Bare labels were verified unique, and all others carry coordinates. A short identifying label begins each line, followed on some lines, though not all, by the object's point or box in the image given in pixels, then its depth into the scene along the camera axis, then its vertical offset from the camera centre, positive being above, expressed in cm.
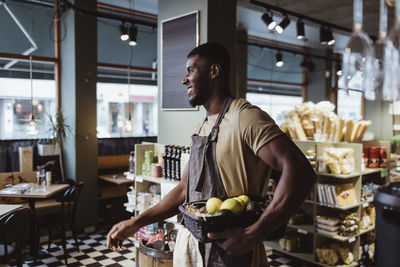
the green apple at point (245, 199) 142 -28
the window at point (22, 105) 589 +35
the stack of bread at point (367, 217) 468 -117
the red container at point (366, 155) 486 -36
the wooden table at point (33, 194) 473 -88
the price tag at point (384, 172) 481 -59
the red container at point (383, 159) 486 -42
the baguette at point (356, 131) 481 -4
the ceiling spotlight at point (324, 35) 643 +163
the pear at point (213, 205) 139 -30
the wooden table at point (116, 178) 601 -88
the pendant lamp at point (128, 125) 651 +3
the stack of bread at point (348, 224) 437 -116
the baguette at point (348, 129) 477 -2
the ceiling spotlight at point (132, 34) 592 +150
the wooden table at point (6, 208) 367 -87
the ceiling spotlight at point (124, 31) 579 +151
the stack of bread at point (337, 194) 434 -80
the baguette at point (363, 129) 487 -2
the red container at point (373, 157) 483 -39
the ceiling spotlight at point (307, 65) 990 +168
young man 129 -15
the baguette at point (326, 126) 471 +2
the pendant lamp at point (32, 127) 533 -1
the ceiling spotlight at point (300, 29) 605 +163
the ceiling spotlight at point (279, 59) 862 +162
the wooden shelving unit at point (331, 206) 441 -97
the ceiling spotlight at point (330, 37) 646 +159
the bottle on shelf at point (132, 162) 453 -44
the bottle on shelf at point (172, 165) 373 -39
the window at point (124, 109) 741 +38
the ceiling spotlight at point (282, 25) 531 +153
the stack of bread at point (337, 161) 430 -39
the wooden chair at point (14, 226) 331 -93
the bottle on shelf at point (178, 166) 368 -39
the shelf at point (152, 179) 375 -56
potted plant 589 -16
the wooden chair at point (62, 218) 488 -124
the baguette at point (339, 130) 470 -3
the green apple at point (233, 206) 134 -29
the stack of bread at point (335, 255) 441 -154
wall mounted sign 387 +82
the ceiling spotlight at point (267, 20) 560 +165
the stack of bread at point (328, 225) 439 -118
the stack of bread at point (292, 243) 487 -154
